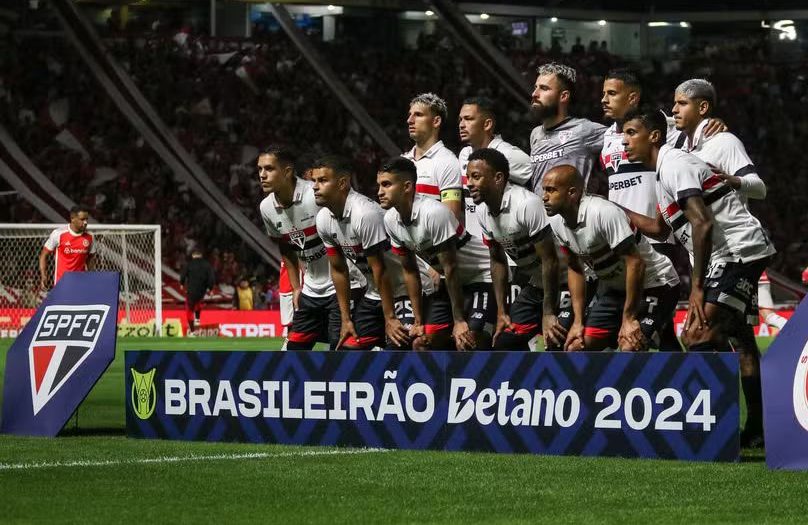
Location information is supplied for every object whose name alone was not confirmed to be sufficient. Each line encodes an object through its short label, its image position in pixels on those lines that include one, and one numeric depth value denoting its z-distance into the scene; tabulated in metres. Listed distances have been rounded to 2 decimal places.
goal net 26.20
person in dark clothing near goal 27.38
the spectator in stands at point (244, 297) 30.55
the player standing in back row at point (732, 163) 8.59
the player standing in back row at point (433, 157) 10.14
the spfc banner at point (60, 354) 9.55
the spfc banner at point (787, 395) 7.15
